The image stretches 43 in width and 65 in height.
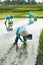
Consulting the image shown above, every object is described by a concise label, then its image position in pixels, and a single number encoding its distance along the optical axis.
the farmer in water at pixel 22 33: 9.93
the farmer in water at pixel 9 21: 16.48
